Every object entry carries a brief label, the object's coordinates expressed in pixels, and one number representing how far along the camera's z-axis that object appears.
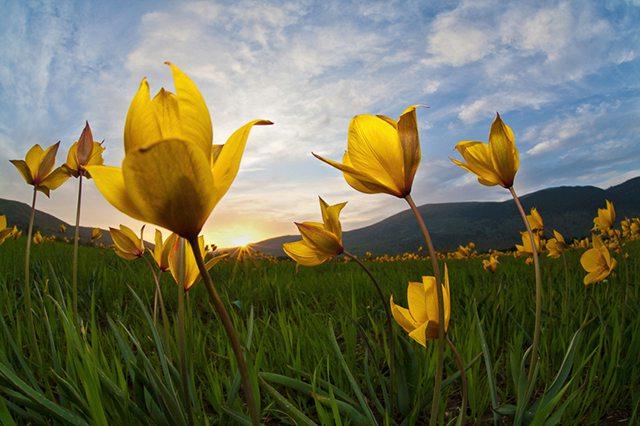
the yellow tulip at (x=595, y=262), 0.37
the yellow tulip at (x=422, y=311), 0.17
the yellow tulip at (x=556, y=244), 0.51
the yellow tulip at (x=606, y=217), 0.54
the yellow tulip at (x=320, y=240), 0.20
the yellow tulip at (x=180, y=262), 0.18
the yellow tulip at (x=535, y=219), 0.41
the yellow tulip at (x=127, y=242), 0.28
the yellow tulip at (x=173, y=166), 0.09
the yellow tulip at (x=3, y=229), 0.42
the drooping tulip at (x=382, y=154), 0.15
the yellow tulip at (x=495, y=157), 0.19
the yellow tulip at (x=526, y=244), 0.48
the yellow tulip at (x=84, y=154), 0.27
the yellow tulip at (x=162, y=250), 0.24
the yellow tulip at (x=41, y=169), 0.30
